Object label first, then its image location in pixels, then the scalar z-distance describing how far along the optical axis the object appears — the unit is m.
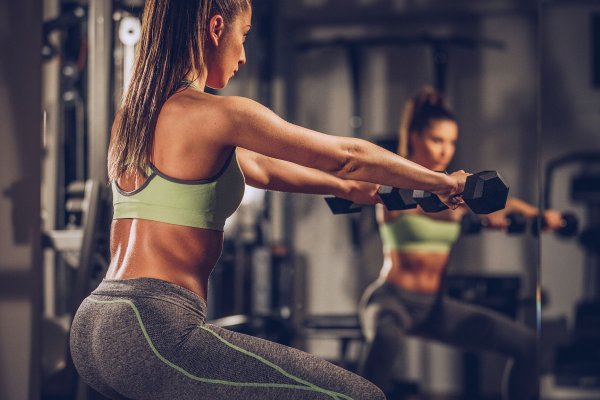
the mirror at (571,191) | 4.10
